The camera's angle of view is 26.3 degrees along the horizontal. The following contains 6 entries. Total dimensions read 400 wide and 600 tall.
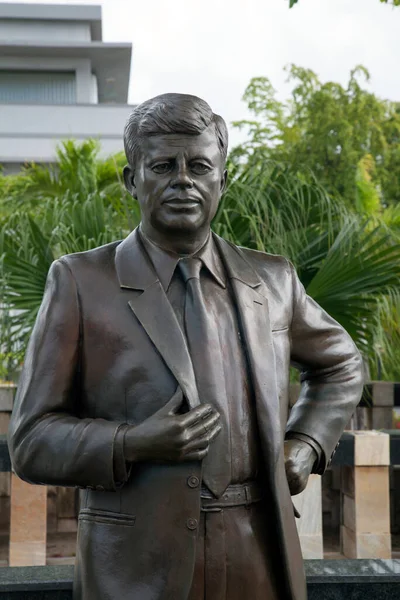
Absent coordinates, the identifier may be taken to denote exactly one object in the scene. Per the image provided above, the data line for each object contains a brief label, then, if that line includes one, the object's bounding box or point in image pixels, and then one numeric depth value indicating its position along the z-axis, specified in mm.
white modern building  33906
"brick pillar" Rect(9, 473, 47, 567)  5645
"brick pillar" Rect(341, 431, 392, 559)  5773
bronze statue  2080
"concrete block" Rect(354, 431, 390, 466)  5758
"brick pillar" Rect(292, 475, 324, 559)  5531
